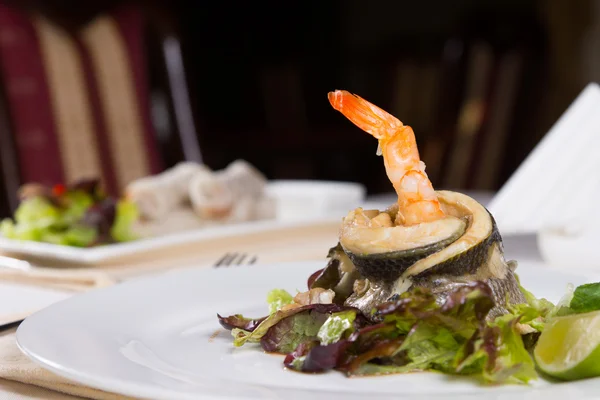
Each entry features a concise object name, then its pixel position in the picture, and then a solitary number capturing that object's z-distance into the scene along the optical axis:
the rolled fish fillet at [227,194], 0.88
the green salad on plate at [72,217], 0.78
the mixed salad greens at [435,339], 0.42
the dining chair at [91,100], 1.25
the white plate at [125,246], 0.67
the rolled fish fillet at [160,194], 0.87
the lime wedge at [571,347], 0.42
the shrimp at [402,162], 0.47
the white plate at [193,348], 0.40
